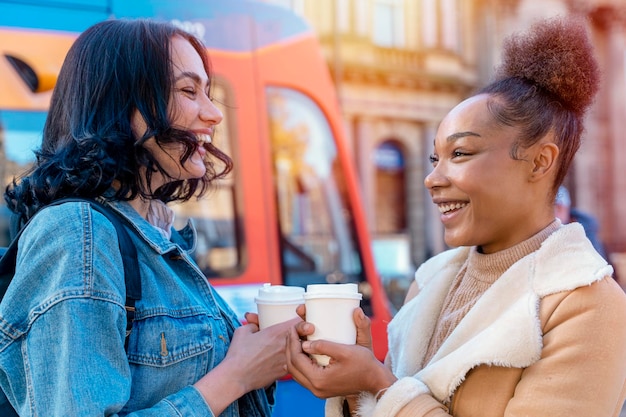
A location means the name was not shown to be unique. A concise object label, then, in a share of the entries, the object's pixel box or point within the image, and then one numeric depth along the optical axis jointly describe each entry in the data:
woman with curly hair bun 1.37
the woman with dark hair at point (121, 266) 1.29
